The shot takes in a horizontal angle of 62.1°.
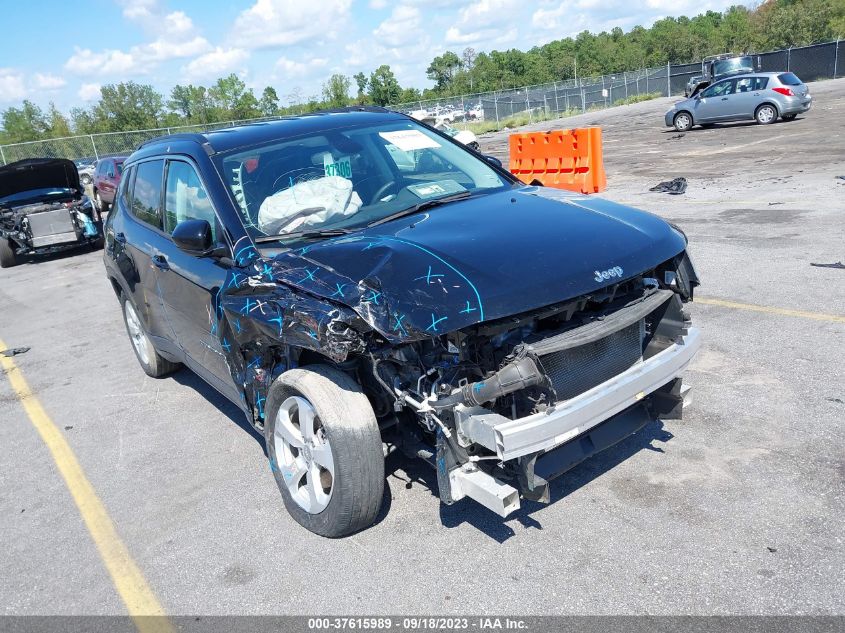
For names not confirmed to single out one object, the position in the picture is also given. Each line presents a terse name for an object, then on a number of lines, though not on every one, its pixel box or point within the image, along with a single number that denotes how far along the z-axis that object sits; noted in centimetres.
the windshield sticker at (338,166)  421
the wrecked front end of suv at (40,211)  1388
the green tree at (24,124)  6588
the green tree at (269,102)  7384
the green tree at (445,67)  13975
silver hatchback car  2208
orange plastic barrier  1277
